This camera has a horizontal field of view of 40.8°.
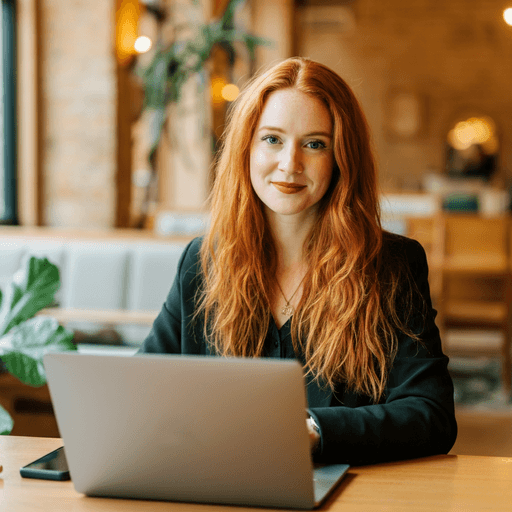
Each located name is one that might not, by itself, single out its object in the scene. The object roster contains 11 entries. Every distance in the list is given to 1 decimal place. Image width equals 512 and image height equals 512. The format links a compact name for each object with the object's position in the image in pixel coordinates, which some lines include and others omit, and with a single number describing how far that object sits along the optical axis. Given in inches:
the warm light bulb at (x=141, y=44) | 152.6
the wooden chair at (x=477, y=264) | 149.3
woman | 45.1
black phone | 34.4
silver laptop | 28.0
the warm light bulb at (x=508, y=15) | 180.5
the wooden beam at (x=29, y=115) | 141.3
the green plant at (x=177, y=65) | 141.3
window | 142.6
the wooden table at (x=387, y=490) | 30.9
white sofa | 114.5
